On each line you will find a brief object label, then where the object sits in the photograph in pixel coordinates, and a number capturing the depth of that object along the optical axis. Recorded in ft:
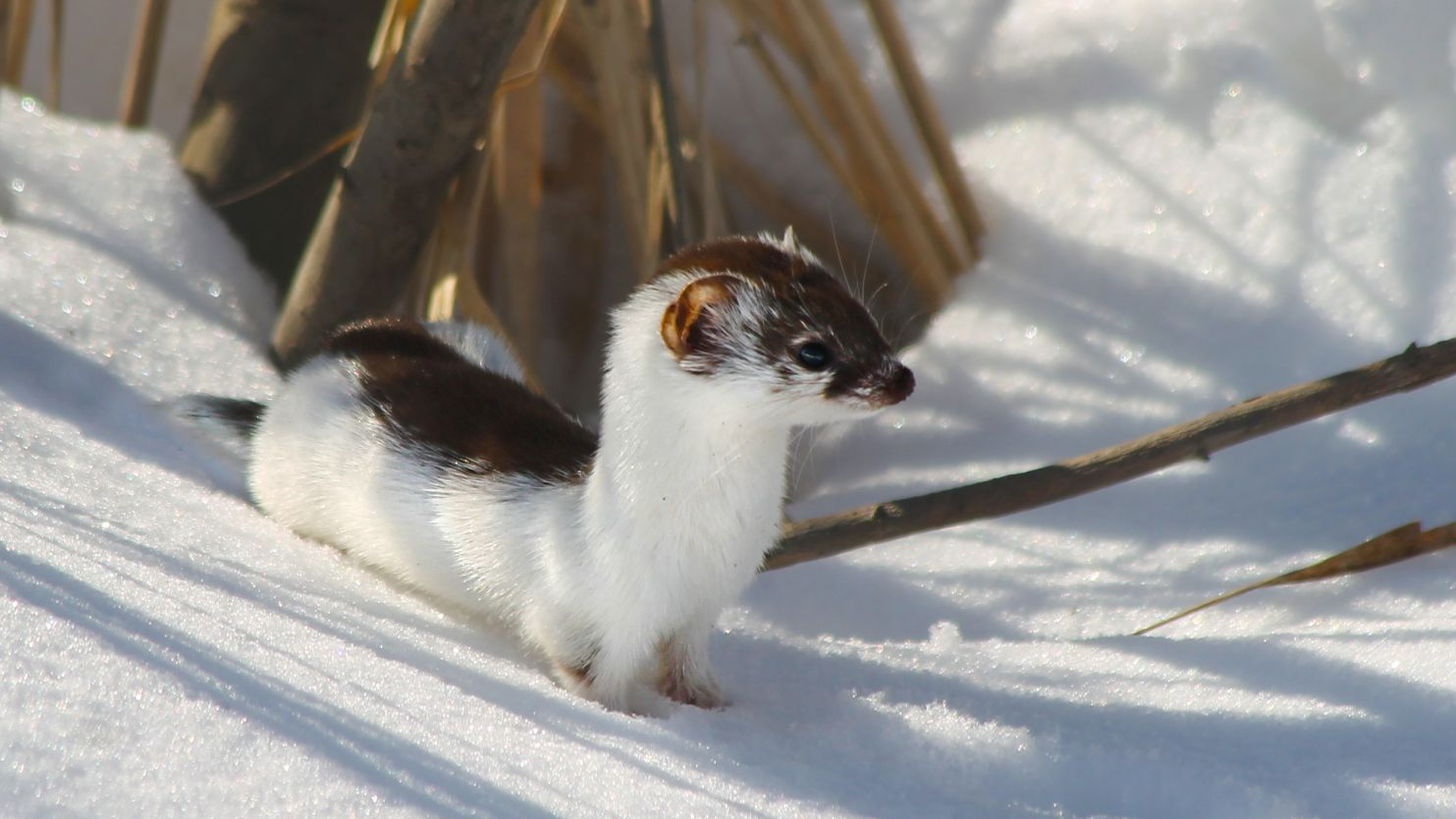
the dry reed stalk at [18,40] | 15.57
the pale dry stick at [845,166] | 14.26
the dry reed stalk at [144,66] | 15.48
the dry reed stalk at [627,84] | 13.48
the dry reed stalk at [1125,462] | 8.95
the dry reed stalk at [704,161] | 13.98
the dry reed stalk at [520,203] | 15.16
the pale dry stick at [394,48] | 13.19
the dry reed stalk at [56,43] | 15.31
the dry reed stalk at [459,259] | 13.48
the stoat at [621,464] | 8.39
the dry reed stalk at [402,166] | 11.99
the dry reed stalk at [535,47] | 13.14
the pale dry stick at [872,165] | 14.33
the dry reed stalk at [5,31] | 14.90
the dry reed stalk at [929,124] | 14.34
